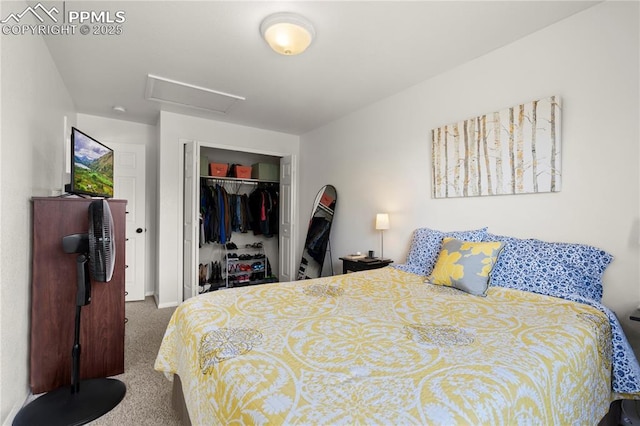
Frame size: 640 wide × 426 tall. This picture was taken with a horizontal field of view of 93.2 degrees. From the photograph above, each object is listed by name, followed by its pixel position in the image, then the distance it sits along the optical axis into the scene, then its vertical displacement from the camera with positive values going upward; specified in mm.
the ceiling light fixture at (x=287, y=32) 1939 +1190
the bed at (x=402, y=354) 797 -488
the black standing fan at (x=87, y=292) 1756 -497
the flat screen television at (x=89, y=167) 1999 +312
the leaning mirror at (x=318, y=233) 4086 -289
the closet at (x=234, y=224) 3867 -180
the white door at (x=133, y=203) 4090 +103
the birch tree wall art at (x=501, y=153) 2061 +478
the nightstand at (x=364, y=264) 3100 -529
